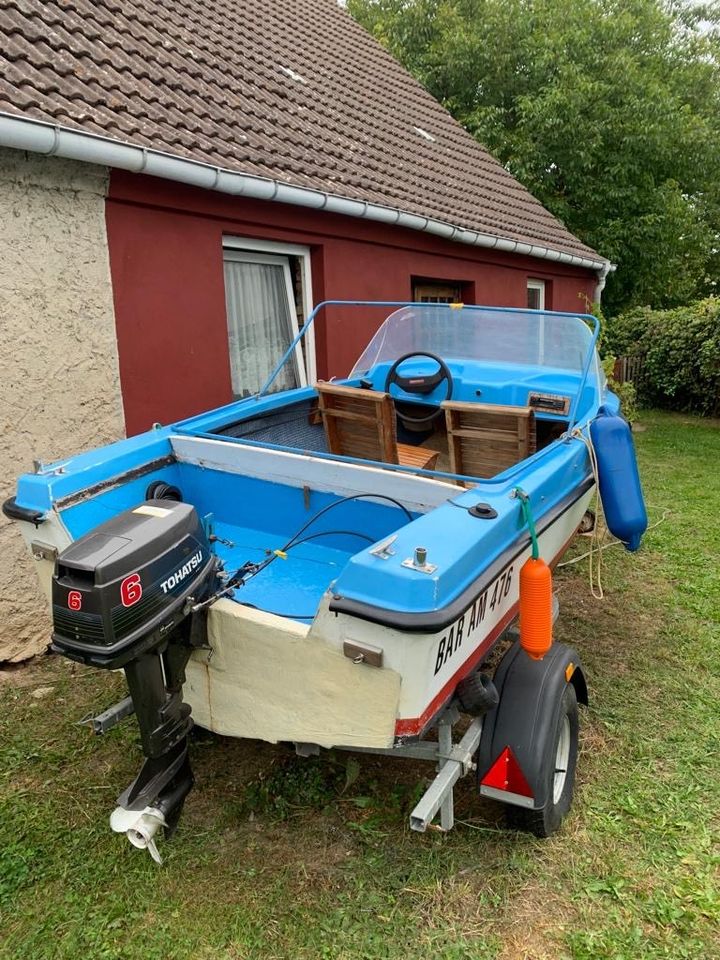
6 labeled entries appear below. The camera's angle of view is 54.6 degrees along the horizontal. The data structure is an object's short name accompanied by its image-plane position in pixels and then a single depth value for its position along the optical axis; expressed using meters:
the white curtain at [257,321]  5.40
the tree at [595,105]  14.09
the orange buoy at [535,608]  2.25
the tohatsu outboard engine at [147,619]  1.88
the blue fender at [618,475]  3.29
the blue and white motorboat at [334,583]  1.92
